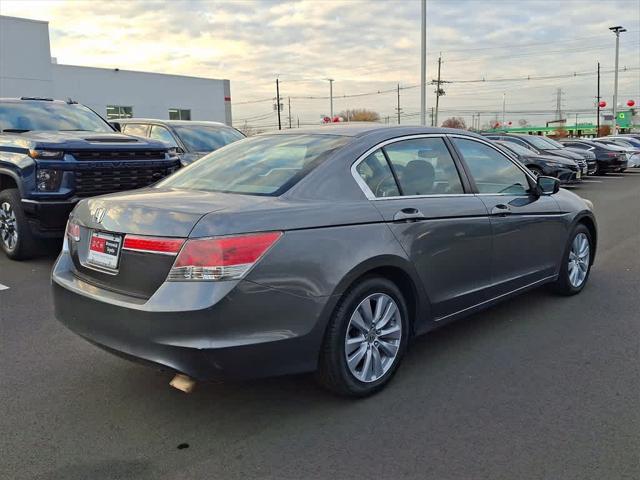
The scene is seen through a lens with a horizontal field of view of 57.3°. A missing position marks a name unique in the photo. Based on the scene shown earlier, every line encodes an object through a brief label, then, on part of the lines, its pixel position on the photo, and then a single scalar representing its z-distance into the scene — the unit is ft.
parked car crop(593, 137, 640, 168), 77.97
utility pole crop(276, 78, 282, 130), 204.89
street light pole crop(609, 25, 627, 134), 149.07
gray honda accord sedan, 9.46
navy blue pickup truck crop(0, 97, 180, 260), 21.38
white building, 88.33
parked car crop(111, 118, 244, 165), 32.50
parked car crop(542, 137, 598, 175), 65.92
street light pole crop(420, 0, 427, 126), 80.96
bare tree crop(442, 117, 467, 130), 274.52
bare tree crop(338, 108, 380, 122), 247.54
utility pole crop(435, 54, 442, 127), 200.66
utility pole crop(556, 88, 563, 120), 371.60
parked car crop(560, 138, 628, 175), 73.10
